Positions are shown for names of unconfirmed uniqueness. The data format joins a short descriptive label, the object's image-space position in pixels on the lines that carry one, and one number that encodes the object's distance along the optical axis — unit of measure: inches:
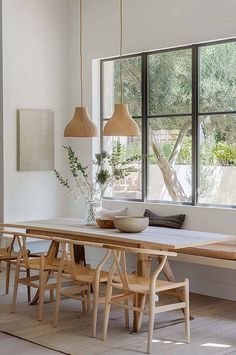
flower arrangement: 308.0
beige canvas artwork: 321.4
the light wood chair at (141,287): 186.7
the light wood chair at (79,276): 201.9
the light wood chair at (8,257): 261.7
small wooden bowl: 236.8
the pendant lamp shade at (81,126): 247.8
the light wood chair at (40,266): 224.1
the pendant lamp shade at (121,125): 235.8
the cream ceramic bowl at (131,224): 221.0
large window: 273.3
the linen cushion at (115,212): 305.1
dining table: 203.9
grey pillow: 280.4
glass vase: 251.8
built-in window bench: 238.8
